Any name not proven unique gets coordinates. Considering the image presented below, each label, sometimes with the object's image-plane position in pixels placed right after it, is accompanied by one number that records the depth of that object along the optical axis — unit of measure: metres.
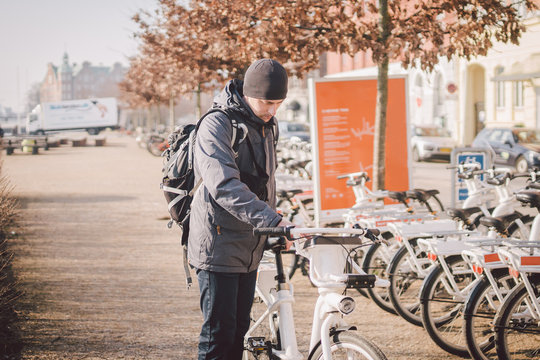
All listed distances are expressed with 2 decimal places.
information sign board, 8.38
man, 3.12
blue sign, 9.02
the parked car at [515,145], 20.28
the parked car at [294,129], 31.49
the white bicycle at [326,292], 2.91
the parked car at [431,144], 26.19
